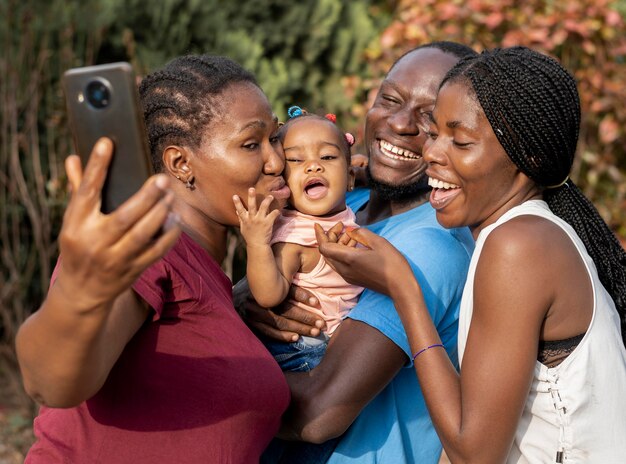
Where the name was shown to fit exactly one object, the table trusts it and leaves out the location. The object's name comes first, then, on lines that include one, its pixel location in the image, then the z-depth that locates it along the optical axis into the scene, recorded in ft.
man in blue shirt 9.53
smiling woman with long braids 8.34
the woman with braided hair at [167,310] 5.72
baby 10.33
